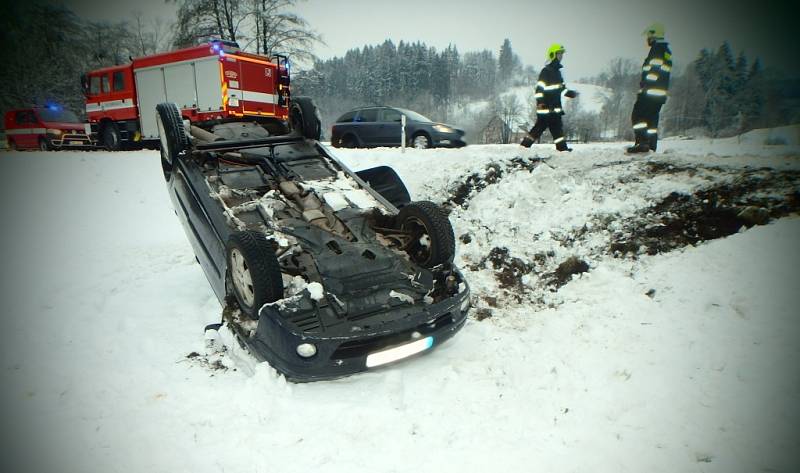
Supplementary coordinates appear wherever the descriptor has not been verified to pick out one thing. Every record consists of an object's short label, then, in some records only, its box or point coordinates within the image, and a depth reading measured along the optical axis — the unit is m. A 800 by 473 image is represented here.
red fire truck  10.40
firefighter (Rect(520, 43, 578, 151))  7.15
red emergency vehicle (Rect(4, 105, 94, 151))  12.16
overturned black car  2.70
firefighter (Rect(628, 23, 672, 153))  6.23
